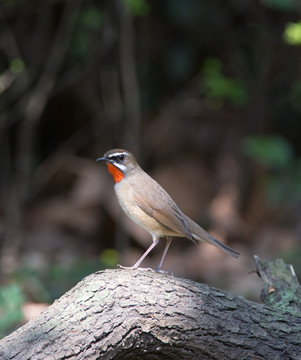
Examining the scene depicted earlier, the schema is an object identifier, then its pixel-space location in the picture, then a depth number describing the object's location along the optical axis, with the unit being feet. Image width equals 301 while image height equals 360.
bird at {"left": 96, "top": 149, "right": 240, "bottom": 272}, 30.81
